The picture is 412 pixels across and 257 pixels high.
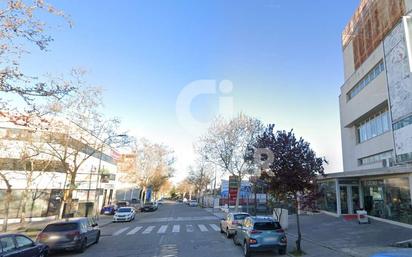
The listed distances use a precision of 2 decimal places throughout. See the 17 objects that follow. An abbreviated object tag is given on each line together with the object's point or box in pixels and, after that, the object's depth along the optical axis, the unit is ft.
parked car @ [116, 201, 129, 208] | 159.82
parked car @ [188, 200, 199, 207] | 254.47
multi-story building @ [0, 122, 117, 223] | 79.30
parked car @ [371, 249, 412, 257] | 13.85
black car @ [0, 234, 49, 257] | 30.32
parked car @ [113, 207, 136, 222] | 105.50
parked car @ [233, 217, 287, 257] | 40.42
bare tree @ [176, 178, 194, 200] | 421.01
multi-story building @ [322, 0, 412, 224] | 68.95
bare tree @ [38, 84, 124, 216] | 78.74
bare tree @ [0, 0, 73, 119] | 28.73
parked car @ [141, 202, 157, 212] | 170.60
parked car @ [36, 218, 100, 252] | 44.70
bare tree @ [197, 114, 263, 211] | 131.03
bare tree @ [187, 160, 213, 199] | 257.63
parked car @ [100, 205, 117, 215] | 143.74
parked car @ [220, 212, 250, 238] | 59.01
